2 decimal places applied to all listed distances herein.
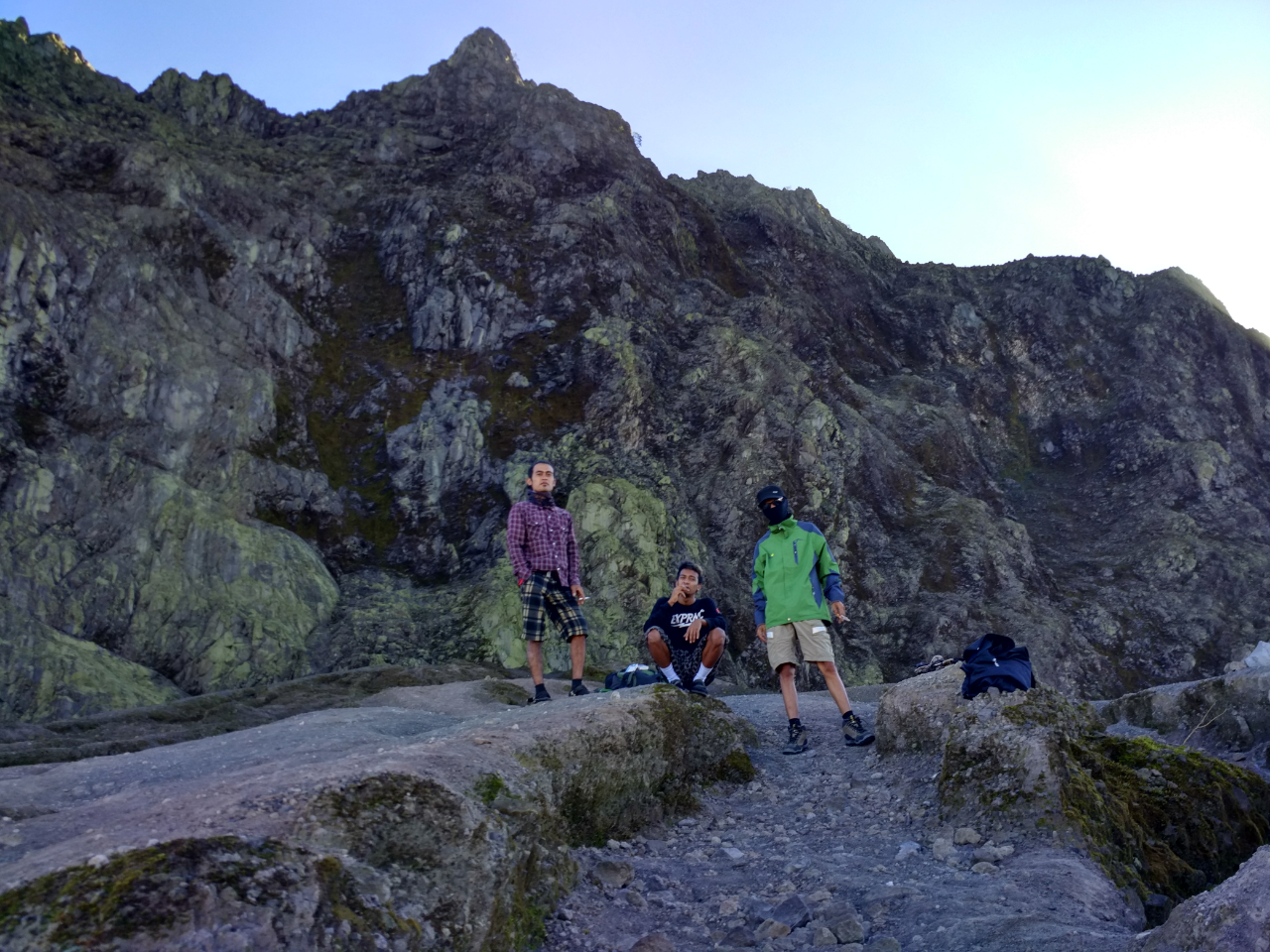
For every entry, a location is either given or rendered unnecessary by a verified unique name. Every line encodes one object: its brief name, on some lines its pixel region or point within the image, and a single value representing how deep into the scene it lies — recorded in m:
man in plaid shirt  10.63
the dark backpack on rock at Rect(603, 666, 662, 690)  10.40
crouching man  10.33
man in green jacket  9.14
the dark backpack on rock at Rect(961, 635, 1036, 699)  7.55
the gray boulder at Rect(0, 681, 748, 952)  3.28
